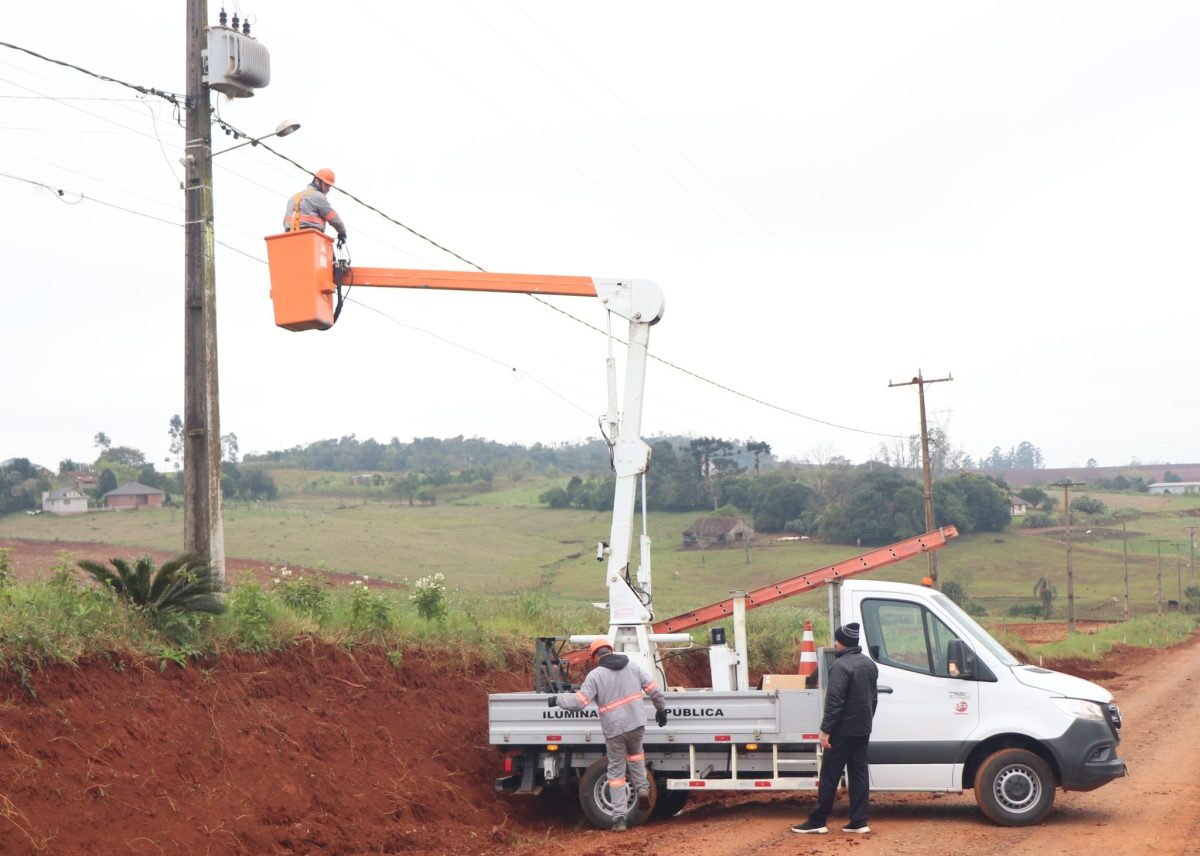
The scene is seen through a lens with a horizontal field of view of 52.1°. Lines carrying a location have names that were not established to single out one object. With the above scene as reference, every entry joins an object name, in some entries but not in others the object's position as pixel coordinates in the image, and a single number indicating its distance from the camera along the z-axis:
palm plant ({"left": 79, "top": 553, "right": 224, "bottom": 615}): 12.16
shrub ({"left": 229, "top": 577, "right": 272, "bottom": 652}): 13.15
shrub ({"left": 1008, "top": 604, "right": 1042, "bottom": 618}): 65.70
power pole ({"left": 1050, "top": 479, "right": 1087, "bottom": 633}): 50.71
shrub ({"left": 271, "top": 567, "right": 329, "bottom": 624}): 15.05
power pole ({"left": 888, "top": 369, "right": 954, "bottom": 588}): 38.45
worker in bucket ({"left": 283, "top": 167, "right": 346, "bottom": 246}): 12.59
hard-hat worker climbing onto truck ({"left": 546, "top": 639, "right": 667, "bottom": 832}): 11.76
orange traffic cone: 12.58
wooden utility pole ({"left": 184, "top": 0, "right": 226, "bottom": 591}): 13.70
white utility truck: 11.82
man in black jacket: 11.38
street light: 14.28
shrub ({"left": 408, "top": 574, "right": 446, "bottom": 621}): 17.23
